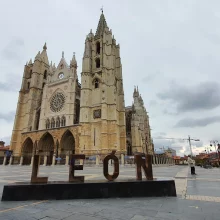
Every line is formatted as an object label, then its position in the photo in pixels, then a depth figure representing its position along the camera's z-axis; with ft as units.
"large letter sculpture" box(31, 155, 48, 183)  13.75
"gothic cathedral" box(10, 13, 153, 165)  96.78
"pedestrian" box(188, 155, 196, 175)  32.81
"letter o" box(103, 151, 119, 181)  14.66
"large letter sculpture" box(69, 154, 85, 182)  14.19
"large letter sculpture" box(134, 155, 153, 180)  14.57
